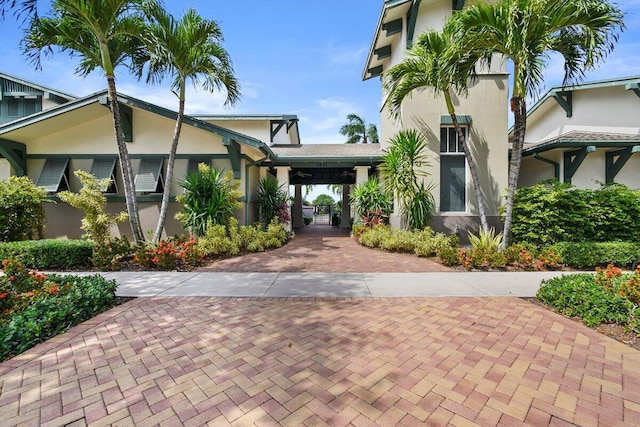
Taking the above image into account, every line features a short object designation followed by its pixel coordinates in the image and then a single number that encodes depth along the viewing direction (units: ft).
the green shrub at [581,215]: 24.80
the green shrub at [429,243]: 26.58
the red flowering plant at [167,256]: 21.68
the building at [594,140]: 31.83
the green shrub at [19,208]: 24.80
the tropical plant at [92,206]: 24.48
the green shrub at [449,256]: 22.98
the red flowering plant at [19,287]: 11.98
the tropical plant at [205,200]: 28.60
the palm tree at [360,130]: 97.86
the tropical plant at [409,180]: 30.89
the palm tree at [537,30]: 19.12
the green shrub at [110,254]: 21.54
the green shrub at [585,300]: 12.33
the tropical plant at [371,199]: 35.88
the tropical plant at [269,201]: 37.32
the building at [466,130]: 32.76
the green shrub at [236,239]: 25.75
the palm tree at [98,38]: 21.67
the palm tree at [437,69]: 22.94
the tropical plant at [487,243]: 24.79
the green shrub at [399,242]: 28.25
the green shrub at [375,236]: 30.96
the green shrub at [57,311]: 9.87
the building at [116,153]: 30.37
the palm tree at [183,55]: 23.70
